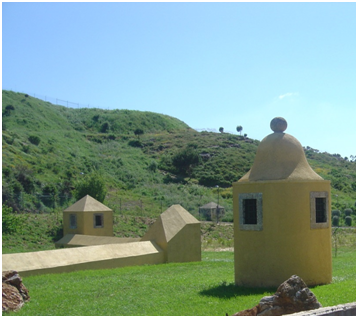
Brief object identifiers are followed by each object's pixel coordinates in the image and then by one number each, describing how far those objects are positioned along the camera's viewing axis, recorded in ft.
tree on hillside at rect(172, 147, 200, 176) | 226.99
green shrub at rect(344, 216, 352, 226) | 145.79
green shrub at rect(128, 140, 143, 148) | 269.44
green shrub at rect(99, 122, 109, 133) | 295.62
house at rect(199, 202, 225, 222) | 137.17
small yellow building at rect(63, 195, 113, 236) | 88.99
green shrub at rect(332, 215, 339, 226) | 142.72
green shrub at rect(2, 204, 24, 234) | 70.69
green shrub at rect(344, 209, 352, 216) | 155.33
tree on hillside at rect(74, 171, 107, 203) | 116.47
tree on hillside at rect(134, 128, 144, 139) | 298.64
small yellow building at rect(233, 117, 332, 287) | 37.91
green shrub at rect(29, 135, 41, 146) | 194.44
